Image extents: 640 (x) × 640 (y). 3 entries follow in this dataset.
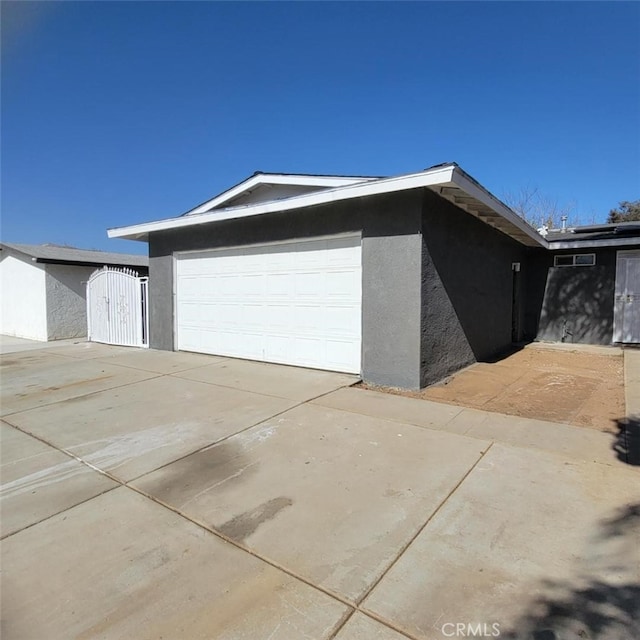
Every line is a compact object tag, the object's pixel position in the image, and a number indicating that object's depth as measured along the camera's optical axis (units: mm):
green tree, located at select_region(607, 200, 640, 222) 28123
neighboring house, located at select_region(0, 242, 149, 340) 14031
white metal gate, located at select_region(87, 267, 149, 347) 11148
